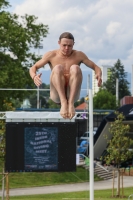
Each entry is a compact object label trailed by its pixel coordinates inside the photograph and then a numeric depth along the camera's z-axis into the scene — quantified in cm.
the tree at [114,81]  9456
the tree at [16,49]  3189
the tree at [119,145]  2619
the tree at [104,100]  7800
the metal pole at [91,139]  1171
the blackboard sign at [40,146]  1296
